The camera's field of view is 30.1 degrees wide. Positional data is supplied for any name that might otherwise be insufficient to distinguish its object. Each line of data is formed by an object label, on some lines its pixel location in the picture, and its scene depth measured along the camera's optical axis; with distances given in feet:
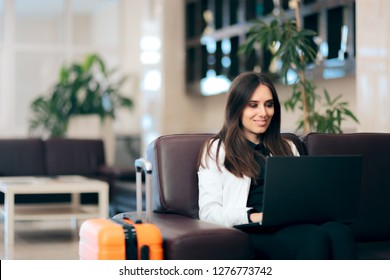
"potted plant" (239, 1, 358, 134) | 15.57
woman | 9.57
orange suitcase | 8.55
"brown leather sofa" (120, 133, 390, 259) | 10.56
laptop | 8.70
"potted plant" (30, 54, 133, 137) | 30.37
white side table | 18.22
